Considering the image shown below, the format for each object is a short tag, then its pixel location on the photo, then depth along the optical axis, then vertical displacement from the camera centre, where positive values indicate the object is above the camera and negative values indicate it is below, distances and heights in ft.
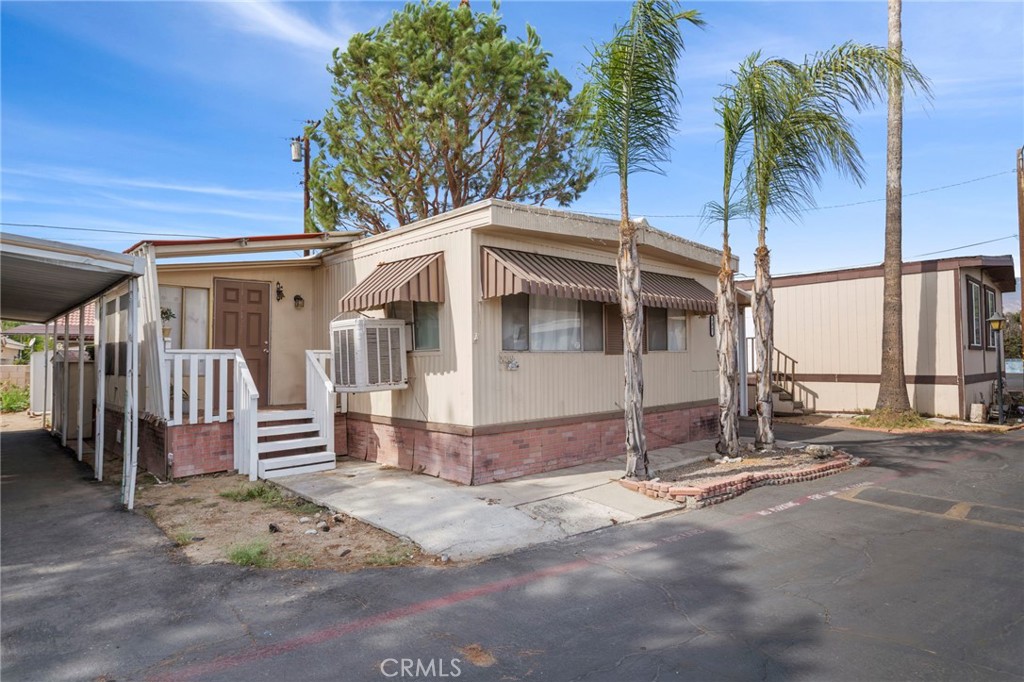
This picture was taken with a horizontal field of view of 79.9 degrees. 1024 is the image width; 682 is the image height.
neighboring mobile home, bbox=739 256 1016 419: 47.26 +1.22
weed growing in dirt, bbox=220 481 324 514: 22.08 -5.39
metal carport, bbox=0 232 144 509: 19.33 +3.14
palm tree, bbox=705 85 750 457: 29.14 +2.79
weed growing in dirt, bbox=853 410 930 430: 43.19 -5.12
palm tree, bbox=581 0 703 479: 24.31 +9.95
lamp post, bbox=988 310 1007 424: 46.21 +1.47
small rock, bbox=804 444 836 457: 29.96 -4.96
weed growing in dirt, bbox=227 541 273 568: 16.37 -5.44
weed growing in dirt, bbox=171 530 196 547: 18.19 -5.48
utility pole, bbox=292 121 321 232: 60.34 +20.27
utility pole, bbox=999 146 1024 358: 49.06 +12.58
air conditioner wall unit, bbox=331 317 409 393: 26.73 +0.00
